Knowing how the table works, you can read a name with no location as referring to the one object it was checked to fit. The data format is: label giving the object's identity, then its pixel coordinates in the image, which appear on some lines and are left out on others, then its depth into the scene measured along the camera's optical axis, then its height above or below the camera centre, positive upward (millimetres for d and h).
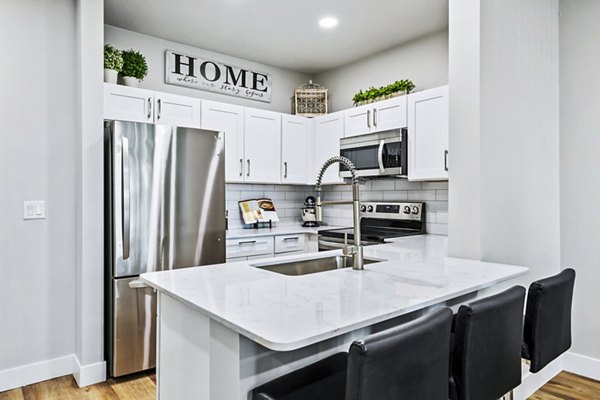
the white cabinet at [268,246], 3338 -434
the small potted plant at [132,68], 3092 +1043
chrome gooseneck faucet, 1723 -79
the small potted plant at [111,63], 2920 +1021
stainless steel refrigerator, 2559 -151
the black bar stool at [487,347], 1253 -497
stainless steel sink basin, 1925 -341
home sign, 3678 +1233
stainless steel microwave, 3371 +418
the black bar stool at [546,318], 1572 -495
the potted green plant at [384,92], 3443 +978
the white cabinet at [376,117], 3401 +751
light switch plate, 2551 -67
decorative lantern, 4316 +1074
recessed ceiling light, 3244 +1492
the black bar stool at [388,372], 905 -440
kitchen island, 1049 -322
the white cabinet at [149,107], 2938 +740
